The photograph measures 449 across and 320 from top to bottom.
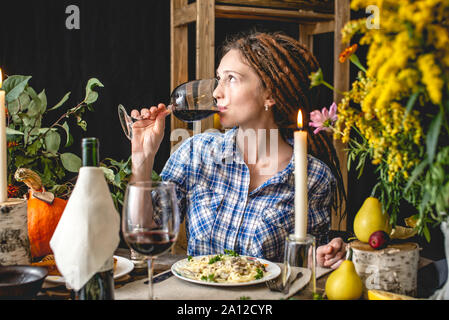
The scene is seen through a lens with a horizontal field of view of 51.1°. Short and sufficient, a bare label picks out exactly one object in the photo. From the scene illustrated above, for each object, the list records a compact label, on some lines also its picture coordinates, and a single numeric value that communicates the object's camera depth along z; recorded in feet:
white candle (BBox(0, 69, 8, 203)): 3.19
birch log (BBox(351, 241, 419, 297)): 3.00
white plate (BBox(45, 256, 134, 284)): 3.26
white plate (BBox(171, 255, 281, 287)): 3.17
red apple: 3.04
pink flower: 3.64
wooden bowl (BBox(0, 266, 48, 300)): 2.68
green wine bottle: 2.67
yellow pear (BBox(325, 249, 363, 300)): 2.93
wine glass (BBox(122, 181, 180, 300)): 2.59
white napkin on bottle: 2.63
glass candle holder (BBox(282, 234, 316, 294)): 2.87
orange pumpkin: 4.11
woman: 5.23
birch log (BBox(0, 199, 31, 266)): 3.16
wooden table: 3.08
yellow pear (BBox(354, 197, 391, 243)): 3.23
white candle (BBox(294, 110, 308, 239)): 2.78
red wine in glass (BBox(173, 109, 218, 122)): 5.32
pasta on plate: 3.28
